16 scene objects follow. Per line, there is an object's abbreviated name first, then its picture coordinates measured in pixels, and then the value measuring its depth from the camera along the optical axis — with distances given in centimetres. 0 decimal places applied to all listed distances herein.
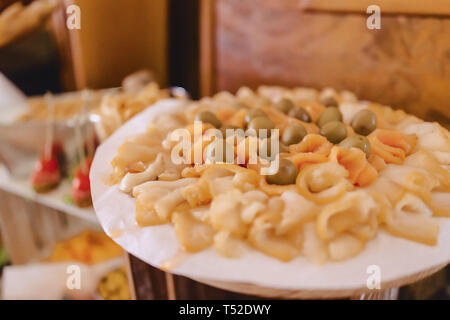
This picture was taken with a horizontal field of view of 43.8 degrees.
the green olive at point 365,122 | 48
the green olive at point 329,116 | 49
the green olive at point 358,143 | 43
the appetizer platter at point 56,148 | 61
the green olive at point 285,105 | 53
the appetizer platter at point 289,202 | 37
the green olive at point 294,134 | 46
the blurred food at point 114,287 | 58
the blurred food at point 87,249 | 67
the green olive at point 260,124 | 47
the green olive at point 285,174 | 42
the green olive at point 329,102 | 54
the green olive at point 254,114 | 49
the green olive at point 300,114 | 50
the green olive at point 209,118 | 49
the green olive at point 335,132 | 46
